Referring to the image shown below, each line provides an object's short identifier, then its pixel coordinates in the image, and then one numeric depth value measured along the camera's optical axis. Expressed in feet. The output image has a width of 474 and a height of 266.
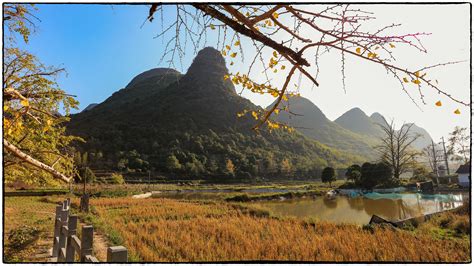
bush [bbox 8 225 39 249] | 12.56
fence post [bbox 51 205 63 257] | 11.08
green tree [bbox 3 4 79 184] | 8.38
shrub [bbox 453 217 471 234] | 19.36
